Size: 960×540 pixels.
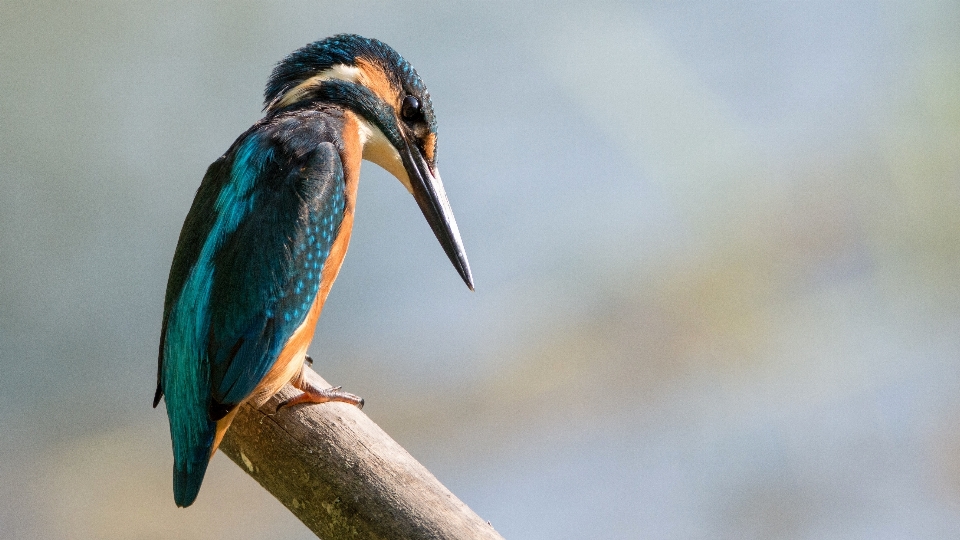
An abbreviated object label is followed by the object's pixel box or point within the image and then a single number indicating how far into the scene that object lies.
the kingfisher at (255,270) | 3.53
